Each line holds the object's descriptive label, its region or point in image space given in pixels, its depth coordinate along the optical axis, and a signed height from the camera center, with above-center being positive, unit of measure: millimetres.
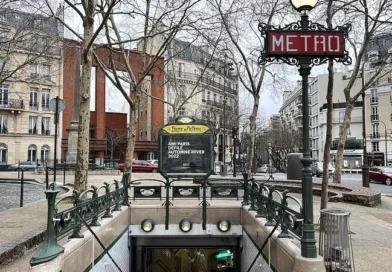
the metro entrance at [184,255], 9781 -3576
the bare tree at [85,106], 11172 +1611
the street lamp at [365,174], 20778 -1213
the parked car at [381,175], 27484 -1685
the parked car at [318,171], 36375 -1780
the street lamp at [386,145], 56175 +1632
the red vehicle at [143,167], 35175 -1307
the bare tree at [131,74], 15691 +3869
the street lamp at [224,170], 29191 -1338
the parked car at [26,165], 37619 -1249
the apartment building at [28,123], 43875 +4293
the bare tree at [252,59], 17016 +5707
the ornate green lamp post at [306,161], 4699 -95
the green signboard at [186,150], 10070 +134
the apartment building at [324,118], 63844 +8202
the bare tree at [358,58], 14266 +5117
